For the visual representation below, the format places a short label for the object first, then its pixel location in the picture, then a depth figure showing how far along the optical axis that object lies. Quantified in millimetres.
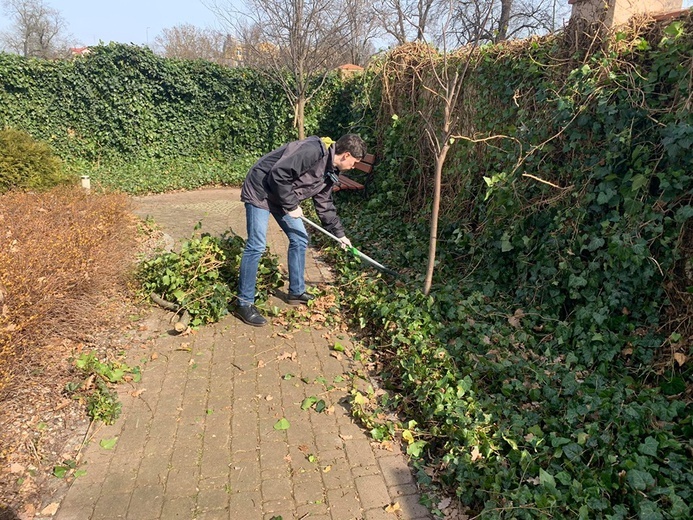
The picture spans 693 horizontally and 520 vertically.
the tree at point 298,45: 9597
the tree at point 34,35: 34453
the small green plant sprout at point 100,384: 3107
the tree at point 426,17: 12144
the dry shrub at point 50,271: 3291
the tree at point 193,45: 32875
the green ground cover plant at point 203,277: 4367
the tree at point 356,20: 10547
